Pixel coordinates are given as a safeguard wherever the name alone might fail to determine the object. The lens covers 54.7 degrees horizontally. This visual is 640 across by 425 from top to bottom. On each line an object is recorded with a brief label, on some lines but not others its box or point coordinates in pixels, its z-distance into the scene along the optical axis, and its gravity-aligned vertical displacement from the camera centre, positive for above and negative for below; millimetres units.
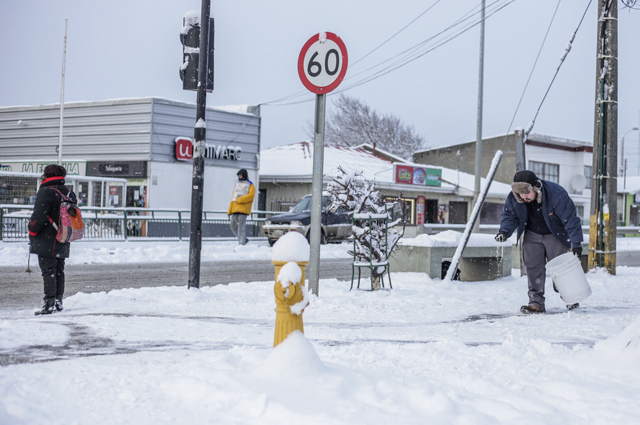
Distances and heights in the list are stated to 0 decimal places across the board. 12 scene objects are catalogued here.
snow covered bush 8250 +172
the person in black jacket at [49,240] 6672 -288
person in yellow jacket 15539 +469
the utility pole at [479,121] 23844 +4103
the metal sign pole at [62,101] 24373 +4476
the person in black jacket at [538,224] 6898 +52
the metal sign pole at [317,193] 7258 +333
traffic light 7746 +2092
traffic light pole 7641 +915
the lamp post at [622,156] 43281 +7123
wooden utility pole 10820 +1643
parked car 18188 -48
